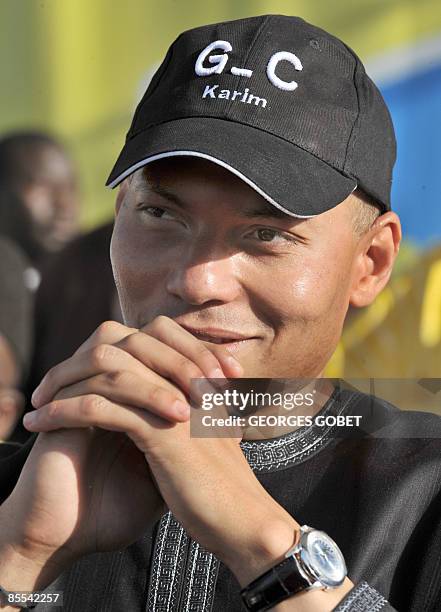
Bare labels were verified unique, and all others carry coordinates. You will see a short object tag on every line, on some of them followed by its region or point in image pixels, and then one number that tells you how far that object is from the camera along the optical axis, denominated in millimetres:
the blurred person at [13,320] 7687
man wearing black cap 2762
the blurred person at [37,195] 9797
